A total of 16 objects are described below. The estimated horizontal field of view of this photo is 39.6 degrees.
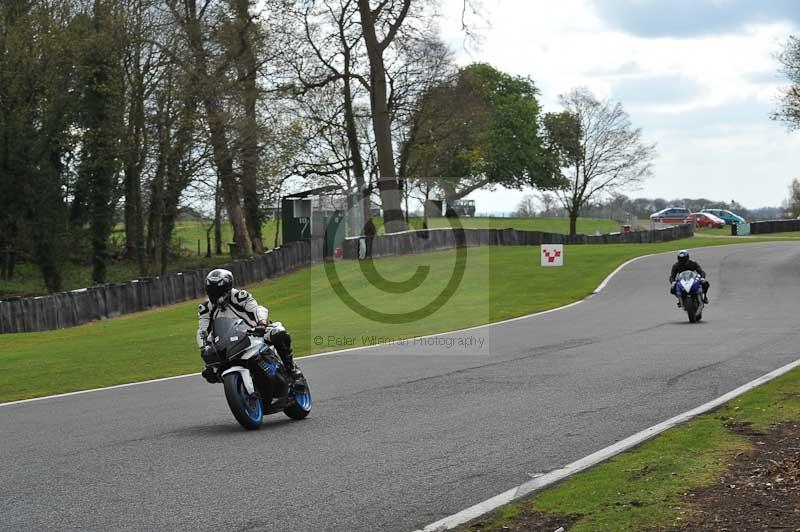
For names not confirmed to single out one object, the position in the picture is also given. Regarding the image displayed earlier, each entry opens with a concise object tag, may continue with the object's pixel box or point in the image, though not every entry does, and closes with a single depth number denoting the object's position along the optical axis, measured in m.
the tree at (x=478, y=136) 60.22
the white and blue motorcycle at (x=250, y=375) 10.76
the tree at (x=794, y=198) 97.12
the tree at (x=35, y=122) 43.56
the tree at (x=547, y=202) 97.33
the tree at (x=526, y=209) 104.50
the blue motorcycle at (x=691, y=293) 23.00
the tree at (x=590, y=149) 84.25
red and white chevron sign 41.94
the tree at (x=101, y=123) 46.28
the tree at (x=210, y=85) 48.28
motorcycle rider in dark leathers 23.53
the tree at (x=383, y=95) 50.00
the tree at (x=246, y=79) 49.53
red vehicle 85.19
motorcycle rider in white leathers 11.03
